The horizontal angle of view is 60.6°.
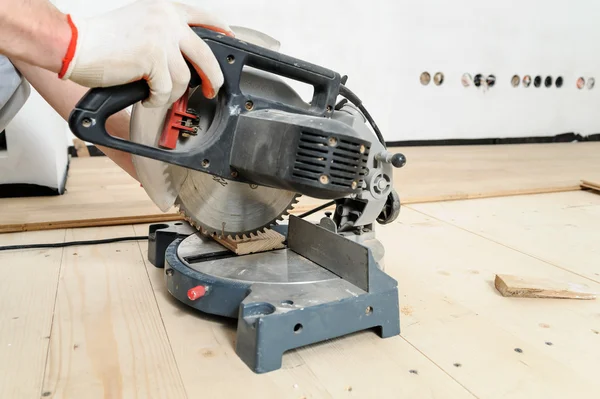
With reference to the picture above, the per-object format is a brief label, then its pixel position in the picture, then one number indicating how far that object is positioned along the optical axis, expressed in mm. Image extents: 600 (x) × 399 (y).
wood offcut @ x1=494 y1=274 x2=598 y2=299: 1105
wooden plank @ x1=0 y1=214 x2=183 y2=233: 1474
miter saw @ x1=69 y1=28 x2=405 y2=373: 780
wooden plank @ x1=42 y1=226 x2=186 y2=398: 744
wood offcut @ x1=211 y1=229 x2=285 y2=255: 1040
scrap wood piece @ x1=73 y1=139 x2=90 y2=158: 2797
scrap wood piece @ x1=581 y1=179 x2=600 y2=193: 2178
